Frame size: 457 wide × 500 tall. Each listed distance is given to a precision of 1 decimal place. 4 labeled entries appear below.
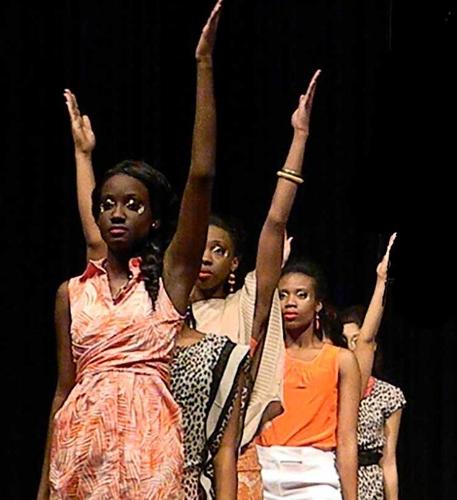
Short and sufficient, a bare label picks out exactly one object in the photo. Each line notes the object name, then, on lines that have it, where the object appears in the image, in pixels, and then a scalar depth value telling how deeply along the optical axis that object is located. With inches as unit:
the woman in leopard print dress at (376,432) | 375.9
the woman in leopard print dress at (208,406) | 217.7
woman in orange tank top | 303.0
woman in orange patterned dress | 204.4
